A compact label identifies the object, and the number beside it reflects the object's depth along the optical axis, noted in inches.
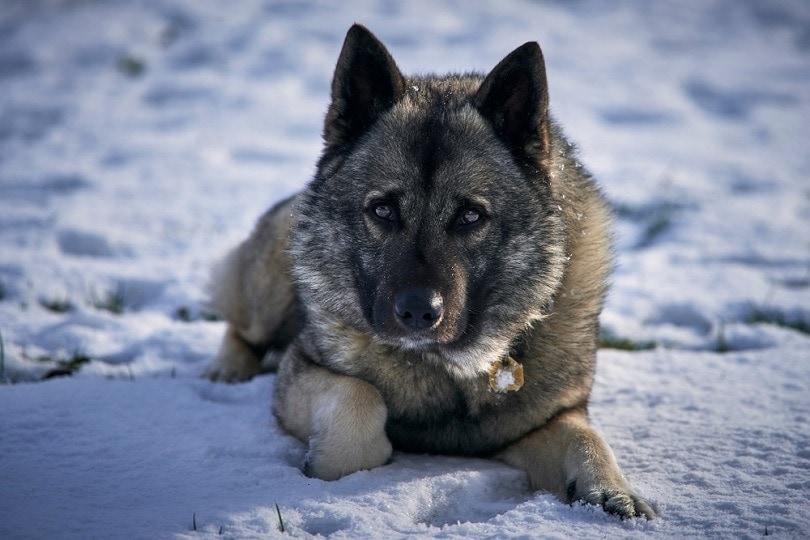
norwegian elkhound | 214.7
